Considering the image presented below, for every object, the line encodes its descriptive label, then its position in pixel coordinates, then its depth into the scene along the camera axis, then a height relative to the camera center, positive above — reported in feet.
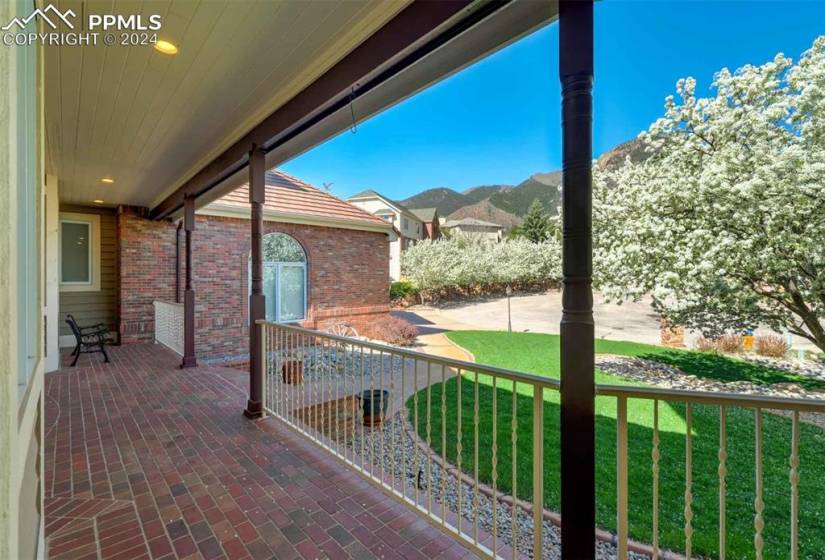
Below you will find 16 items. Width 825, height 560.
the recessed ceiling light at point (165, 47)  7.76 +4.80
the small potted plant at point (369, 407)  14.91 -5.00
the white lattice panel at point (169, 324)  21.48 -2.67
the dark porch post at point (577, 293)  4.72 -0.18
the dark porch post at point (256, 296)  12.56 -0.54
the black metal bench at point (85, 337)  19.64 -3.09
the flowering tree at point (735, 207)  17.79 +3.81
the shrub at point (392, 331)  34.58 -4.80
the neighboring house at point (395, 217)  83.71 +15.82
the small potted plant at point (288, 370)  12.46 -3.14
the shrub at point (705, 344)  32.91 -5.71
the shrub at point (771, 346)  29.89 -5.32
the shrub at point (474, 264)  67.97 +2.84
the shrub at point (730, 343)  32.12 -5.40
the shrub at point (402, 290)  66.80 -1.83
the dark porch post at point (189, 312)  18.58 -1.66
